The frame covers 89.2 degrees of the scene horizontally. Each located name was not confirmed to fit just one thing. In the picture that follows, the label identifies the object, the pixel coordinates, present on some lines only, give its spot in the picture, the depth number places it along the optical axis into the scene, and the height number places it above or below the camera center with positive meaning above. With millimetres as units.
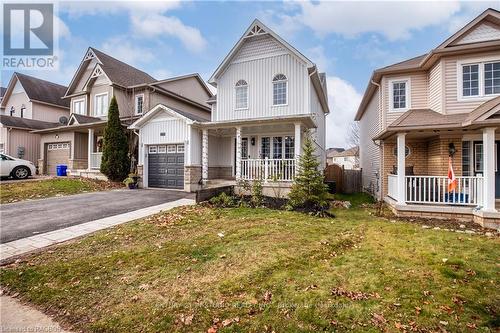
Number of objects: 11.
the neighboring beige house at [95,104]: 18562 +5130
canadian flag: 8266 -411
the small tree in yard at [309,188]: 9586 -765
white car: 15203 -65
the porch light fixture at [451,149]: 10125 +780
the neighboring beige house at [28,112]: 20656 +5385
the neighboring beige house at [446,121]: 8508 +1671
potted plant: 14932 -803
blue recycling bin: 18672 -214
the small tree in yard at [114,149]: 15914 +1185
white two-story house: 13312 +2333
